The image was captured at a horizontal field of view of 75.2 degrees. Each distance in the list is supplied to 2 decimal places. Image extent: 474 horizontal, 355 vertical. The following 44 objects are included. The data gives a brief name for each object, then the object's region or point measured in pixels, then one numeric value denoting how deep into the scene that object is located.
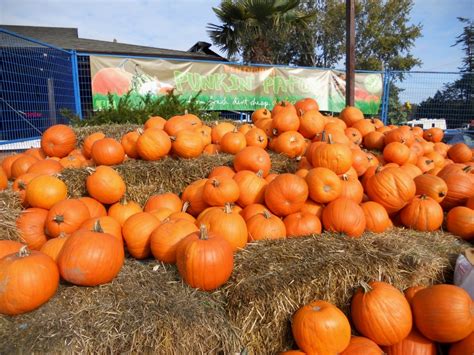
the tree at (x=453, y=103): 9.33
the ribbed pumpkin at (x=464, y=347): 1.76
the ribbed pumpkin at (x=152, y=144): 3.00
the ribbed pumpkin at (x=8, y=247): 1.86
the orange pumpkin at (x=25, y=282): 1.51
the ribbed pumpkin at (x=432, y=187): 2.78
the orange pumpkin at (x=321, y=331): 1.67
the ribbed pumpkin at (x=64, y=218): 2.18
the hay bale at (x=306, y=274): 1.73
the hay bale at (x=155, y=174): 2.82
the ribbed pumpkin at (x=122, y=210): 2.50
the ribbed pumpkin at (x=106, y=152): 2.95
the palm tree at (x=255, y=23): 9.95
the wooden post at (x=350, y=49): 6.50
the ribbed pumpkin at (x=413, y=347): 1.84
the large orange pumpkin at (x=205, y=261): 1.72
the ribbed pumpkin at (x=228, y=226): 2.08
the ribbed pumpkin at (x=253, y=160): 2.87
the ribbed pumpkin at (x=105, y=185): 2.58
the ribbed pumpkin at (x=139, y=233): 2.12
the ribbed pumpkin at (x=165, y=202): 2.66
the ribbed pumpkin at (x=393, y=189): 2.61
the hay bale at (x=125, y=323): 1.38
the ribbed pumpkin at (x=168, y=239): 2.00
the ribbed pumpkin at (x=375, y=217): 2.52
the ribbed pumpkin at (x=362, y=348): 1.71
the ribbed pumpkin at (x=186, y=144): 3.10
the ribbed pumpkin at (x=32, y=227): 2.27
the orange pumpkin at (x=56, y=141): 3.41
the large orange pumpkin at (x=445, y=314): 1.75
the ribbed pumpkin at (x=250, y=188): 2.61
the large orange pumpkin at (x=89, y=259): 1.68
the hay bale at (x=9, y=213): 2.16
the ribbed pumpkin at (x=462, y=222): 2.62
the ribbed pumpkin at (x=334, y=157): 2.68
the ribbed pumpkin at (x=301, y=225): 2.35
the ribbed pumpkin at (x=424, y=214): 2.64
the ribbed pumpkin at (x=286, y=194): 2.38
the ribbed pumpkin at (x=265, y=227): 2.25
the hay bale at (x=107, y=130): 3.74
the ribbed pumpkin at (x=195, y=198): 2.62
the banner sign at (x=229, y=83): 7.11
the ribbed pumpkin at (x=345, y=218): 2.30
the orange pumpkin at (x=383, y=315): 1.79
